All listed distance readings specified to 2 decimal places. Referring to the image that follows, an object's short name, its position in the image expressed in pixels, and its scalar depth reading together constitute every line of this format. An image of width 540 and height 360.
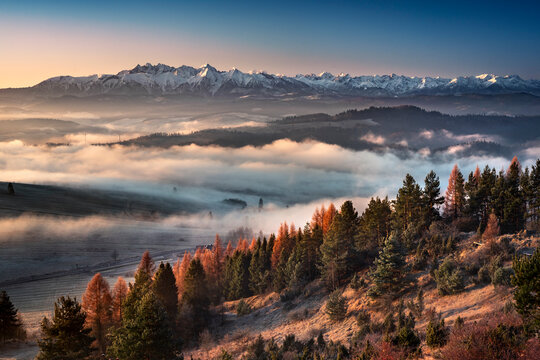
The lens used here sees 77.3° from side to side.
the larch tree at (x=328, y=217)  84.47
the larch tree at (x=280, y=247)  81.56
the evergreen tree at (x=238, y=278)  80.25
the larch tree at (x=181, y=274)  78.88
